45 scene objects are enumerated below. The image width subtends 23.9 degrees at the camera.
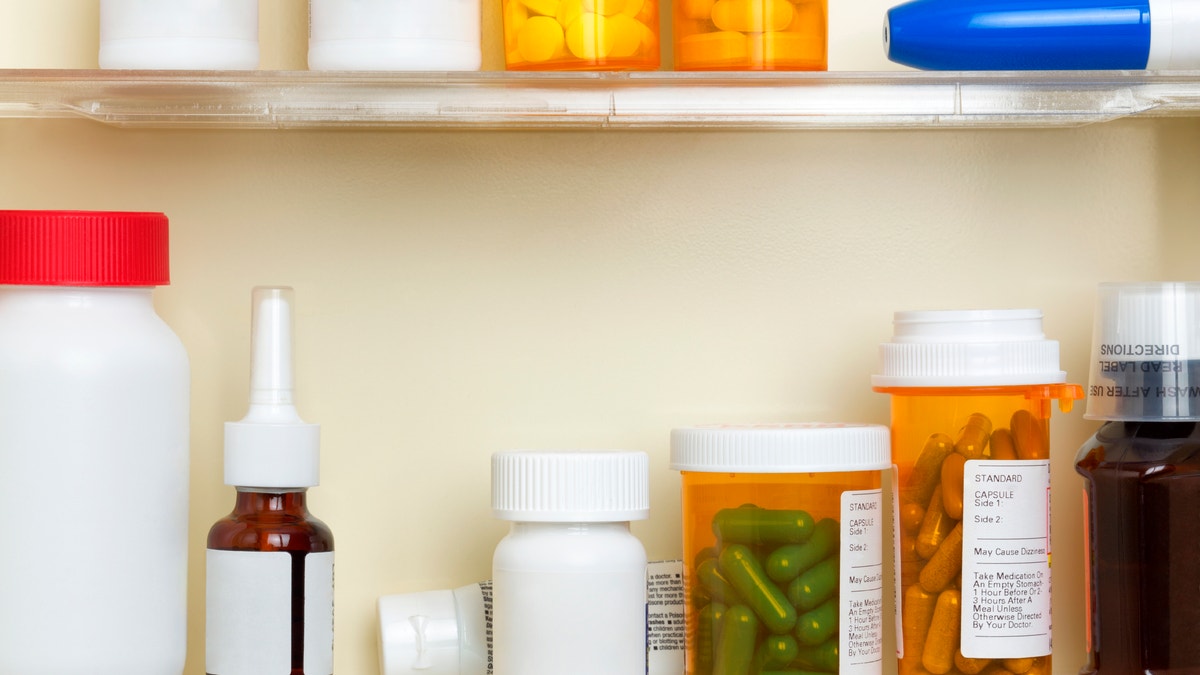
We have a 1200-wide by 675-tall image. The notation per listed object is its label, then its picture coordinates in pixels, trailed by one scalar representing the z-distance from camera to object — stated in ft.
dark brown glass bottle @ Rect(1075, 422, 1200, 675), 1.94
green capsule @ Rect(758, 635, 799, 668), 1.92
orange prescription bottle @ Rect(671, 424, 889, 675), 1.92
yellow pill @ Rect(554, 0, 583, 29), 1.94
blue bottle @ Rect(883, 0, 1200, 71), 1.95
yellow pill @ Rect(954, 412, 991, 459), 1.96
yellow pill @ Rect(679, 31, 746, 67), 1.94
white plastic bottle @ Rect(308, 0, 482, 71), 1.94
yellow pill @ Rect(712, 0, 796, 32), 1.94
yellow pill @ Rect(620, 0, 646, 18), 1.95
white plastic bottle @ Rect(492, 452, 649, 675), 1.90
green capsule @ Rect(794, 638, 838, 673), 1.92
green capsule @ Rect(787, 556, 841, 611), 1.92
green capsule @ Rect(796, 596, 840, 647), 1.92
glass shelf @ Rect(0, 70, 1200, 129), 1.92
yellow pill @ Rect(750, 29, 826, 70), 1.94
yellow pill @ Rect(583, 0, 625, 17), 1.94
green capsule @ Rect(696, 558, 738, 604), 1.93
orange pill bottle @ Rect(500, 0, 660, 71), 1.94
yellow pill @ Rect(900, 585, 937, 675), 1.97
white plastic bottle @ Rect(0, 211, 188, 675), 1.91
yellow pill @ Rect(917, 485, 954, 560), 1.96
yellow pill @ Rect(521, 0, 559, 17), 1.94
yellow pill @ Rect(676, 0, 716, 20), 1.95
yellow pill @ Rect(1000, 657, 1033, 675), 1.94
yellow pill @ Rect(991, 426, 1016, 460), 1.95
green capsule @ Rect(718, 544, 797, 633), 1.92
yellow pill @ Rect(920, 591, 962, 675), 1.95
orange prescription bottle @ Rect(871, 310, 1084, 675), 1.94
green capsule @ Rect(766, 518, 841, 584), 1.92
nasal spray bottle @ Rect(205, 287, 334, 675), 1.92
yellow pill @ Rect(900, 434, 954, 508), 1.96
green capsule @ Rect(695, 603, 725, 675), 1.94
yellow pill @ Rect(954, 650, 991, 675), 1.94
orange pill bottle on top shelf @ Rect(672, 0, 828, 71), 1.94
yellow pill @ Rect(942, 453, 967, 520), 1.95
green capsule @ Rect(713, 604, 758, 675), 1.92
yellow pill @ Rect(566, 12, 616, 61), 1.94
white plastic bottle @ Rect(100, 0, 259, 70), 1.94
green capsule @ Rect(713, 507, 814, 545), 1.93
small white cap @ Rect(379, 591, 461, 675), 2.01
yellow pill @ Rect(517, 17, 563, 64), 1.95
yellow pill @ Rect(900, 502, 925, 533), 1.97
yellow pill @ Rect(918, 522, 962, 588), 1.95
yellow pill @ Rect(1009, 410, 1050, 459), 1.96
